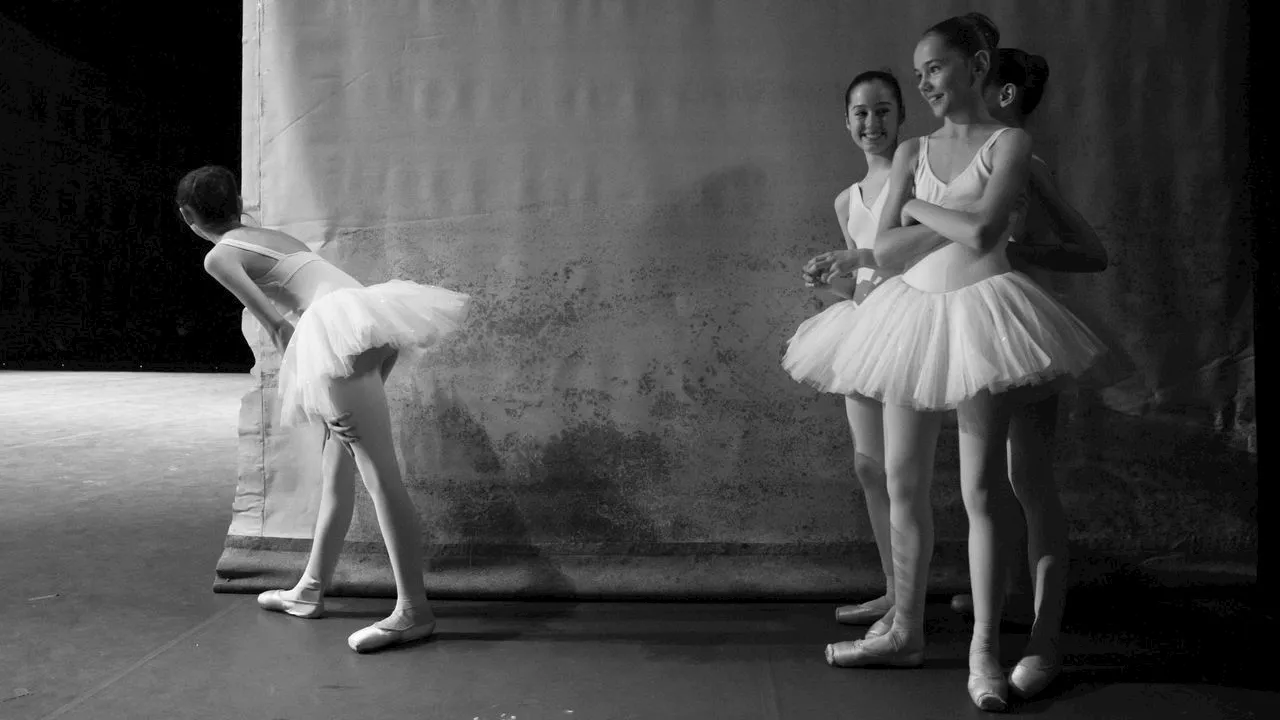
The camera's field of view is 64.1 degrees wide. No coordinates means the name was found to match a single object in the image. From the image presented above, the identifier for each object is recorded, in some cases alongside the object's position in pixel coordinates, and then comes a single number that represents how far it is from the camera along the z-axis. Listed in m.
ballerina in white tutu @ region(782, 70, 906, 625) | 2.59
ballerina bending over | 2.58
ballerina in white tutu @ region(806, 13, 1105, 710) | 2.07
